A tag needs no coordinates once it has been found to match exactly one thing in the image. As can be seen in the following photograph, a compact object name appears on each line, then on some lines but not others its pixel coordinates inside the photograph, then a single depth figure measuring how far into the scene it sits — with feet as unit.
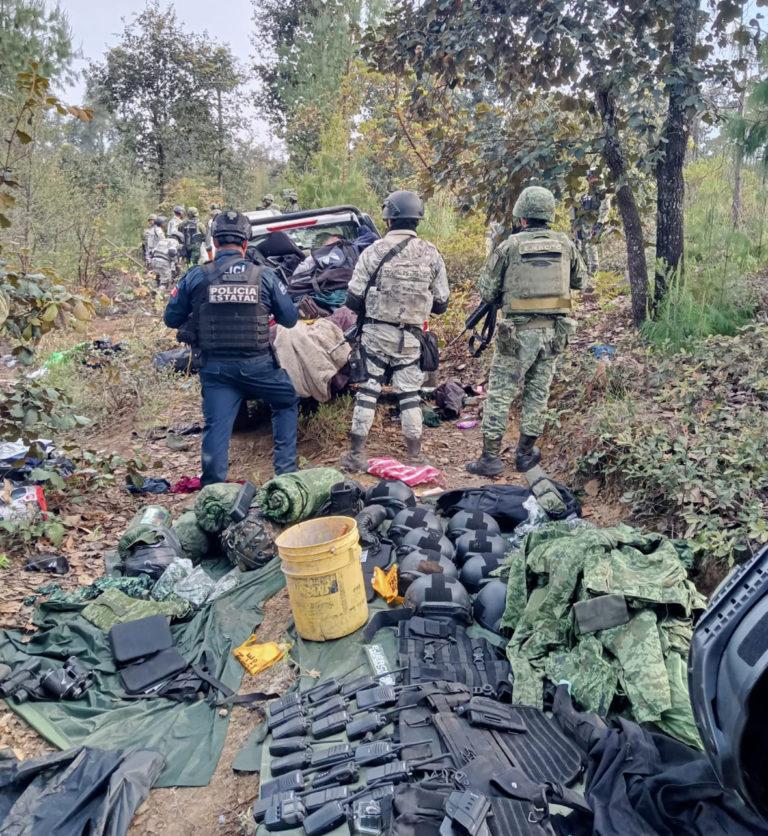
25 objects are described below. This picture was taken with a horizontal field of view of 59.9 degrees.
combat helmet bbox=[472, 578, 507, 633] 10.81
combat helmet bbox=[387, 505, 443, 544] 13.07
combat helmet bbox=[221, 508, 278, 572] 13.20
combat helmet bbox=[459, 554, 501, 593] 11.78
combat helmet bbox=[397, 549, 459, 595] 11.45
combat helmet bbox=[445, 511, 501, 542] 13.16
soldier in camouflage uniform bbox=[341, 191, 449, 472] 16.44
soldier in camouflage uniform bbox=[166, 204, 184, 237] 45.98
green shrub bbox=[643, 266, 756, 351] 18.52
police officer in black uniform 14.93
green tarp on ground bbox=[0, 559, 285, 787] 9.12
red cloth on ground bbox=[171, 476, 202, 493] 17.47
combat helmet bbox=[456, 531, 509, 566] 12.49
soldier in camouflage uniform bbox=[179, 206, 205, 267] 43.50
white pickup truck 22.58
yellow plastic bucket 10.02
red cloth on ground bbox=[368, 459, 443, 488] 16.30
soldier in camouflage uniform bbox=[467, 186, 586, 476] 16.15
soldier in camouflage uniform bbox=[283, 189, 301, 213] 31.89
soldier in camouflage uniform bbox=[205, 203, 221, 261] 21.90
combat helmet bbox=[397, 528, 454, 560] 12.36
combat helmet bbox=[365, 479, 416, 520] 14.07
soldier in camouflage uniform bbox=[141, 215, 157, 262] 43.78
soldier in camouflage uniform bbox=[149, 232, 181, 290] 43.27
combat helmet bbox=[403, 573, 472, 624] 10.64
